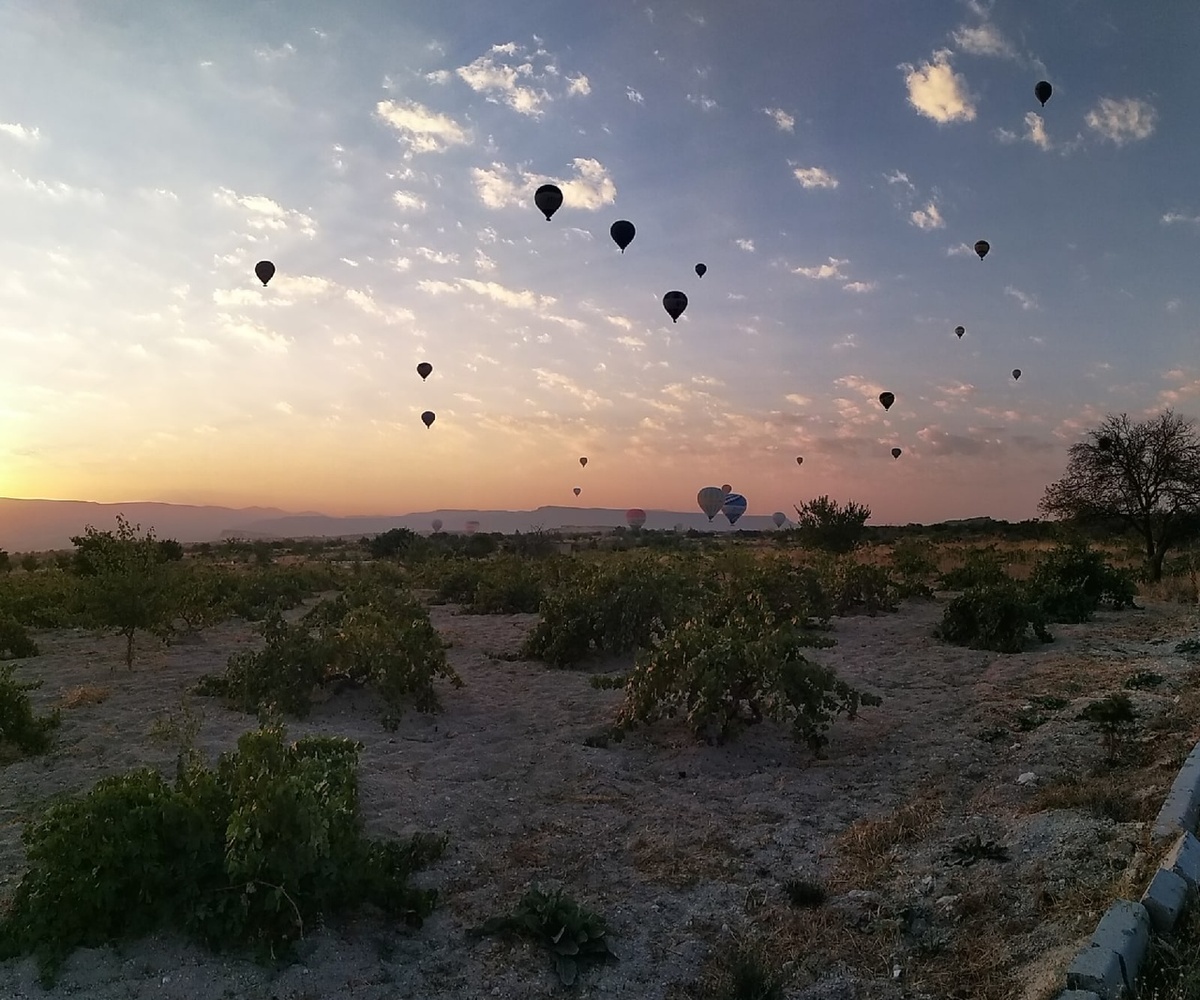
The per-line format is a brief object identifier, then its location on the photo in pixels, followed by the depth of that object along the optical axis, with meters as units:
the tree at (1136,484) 24.89
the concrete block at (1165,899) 3.82
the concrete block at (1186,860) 4.09
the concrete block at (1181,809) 4.68
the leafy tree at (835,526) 29.73
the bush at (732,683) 7.84
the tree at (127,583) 11.32
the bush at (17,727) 7.34
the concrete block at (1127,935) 3.51
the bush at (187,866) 4.05
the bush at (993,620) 12.73
